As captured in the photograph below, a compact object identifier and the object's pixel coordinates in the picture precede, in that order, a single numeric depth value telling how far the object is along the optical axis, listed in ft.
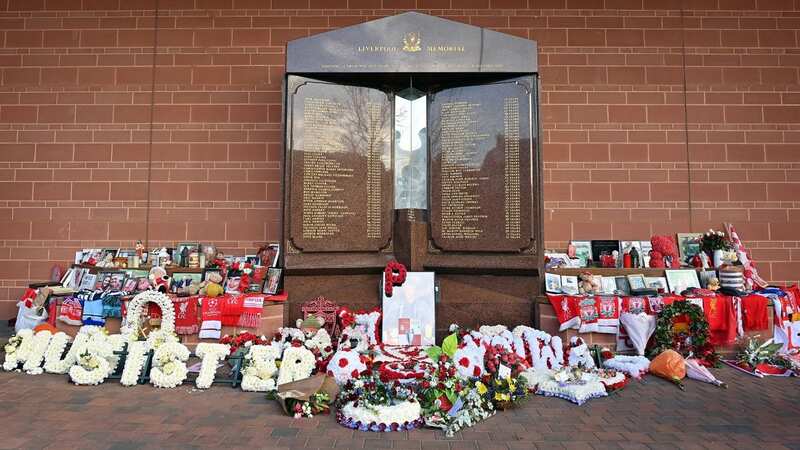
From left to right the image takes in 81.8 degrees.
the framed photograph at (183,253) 20.33
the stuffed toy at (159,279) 18.24
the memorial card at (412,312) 17.34
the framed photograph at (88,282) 19.35
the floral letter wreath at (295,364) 12.98
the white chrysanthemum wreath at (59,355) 14.39
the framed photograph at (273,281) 18.31
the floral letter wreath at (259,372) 13.04
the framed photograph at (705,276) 18.19
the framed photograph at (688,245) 20.65
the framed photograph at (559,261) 19.74
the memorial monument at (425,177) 18.34
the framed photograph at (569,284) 17.85
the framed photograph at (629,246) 20.40
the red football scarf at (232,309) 16.83
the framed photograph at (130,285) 18.46
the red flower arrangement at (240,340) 15.33
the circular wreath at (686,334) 15.39
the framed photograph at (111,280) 18.85
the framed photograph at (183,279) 18.92
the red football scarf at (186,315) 16.84
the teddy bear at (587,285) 17.66
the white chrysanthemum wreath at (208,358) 13.21
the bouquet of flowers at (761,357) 15.17
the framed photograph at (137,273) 19.31
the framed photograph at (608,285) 17.78
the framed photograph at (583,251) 20.79
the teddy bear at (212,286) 17.21
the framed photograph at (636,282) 17.63
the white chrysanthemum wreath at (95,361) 13.41
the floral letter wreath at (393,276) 17.78
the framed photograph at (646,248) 20.07
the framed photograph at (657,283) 17.81
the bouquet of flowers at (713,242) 19.21
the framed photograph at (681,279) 17.99
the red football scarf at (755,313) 16.39
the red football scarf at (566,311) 16.44
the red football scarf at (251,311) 16.84
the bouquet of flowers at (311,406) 11.05
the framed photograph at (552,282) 17.95
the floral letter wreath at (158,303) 16.17
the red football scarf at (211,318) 16.69
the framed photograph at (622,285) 17.72
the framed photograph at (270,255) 20.29
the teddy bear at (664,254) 19.10
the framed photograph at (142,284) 18.31
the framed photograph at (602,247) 20.77
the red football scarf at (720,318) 16.17
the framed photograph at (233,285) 18.33
